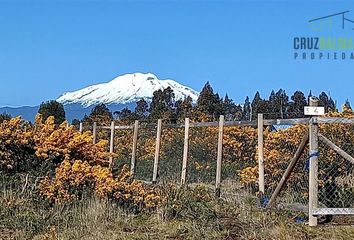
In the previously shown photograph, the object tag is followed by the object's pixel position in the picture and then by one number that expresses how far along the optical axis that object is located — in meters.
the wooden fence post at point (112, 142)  21.23
